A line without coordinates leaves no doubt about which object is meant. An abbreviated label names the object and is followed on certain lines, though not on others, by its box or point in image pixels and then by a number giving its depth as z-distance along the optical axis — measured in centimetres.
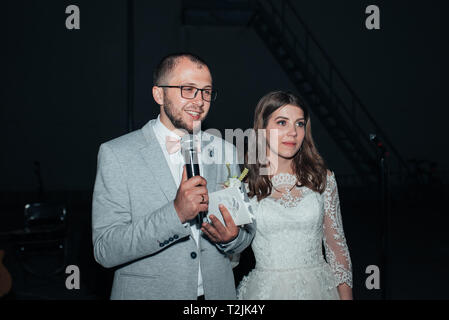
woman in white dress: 192
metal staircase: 883
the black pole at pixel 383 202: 263
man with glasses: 146
